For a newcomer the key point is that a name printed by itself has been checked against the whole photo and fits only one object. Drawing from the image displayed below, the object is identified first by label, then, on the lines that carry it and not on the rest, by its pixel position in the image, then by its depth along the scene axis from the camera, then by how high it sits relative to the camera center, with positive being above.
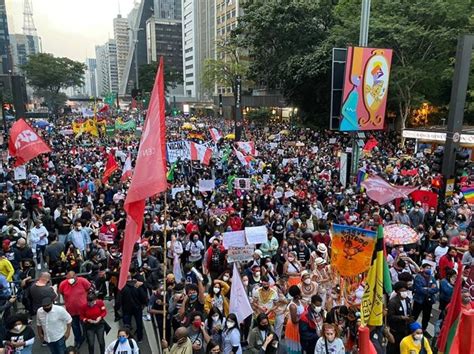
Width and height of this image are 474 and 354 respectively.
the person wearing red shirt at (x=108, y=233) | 10.02 -3.52
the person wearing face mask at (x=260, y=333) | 5.99 -3.48
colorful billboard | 15.22 -0.15
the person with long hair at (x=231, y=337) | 5.84 -3.45
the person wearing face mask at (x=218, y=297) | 6.76 -3.40
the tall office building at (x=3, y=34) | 94.88 +11.16
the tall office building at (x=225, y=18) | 74.25 +11.96
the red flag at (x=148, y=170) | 4.93 -1.01
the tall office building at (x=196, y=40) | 91.44 +10.17
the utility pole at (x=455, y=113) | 10.96 -0.77
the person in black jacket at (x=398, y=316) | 6.02 -3.28
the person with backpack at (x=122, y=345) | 5.46 -3.33
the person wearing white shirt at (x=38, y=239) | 9.89 -3.60
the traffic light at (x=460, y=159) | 11.13 -1.95
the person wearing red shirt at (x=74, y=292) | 6.54 -3.18
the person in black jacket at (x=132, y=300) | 6.88 -3.48
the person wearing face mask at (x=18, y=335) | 5.48 -3.23
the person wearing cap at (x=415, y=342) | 5.28 -3.20
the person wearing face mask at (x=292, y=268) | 7.48 -3.37
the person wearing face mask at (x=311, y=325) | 5.88 -3.31
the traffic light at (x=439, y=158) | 11.37 -1.98
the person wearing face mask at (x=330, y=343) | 5.30 -3.20
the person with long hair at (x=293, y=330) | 5.92 -3.42
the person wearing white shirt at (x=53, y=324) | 5.93 -3.35
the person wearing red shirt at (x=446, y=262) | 7.73 -3.24
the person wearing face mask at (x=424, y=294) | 7.03 -3.44
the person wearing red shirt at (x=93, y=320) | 6.28 -3.46
